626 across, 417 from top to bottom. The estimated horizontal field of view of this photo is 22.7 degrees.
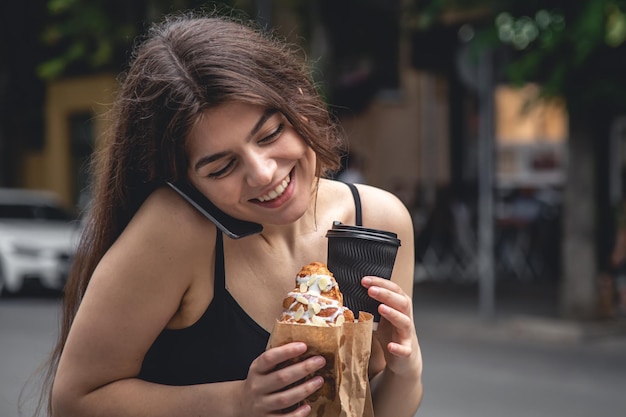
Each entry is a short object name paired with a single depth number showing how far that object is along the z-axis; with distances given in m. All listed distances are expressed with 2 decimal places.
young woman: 1.89
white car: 13.92
